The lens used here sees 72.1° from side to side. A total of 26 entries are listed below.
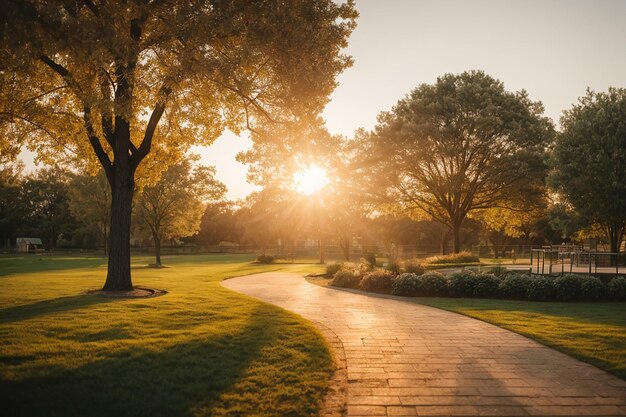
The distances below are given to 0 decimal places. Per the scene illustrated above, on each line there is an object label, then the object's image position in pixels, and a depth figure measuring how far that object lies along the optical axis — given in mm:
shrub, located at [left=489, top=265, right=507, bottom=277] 17906
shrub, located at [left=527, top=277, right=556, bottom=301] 14422
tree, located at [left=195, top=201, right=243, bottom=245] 85562
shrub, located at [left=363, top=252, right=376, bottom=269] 23248
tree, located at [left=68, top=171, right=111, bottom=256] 53656
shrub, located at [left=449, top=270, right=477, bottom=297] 15266
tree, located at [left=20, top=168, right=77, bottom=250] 79125
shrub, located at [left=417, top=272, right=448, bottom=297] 15414
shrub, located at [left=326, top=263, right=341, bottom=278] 23156
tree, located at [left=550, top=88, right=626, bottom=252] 27797
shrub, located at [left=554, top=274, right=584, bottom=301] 14391
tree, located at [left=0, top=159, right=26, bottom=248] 77438
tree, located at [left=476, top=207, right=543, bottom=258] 36688
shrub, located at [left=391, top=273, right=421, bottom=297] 15500
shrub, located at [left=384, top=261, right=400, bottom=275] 18641
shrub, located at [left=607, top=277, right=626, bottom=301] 14328
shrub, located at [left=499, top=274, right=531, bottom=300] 14773
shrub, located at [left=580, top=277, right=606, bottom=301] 14422
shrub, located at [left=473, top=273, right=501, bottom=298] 15062
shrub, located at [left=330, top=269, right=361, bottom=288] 18297
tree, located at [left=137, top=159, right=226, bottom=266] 37094
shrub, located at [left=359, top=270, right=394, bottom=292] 16719
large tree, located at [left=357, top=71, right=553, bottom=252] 32344
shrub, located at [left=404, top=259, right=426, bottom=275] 18453
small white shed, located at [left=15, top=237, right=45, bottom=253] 65188
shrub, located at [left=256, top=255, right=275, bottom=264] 42625
